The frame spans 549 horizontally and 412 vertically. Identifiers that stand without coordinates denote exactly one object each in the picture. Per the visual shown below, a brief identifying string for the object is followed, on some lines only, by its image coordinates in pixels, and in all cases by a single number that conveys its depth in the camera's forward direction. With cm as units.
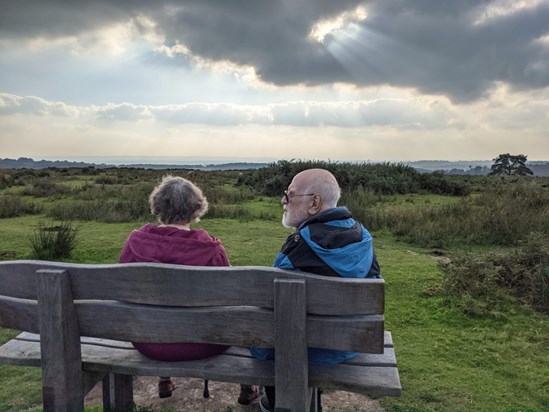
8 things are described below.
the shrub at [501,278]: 616
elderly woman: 290
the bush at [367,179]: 2410
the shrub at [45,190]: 2178
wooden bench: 243
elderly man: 263
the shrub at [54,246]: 844
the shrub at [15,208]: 1535
